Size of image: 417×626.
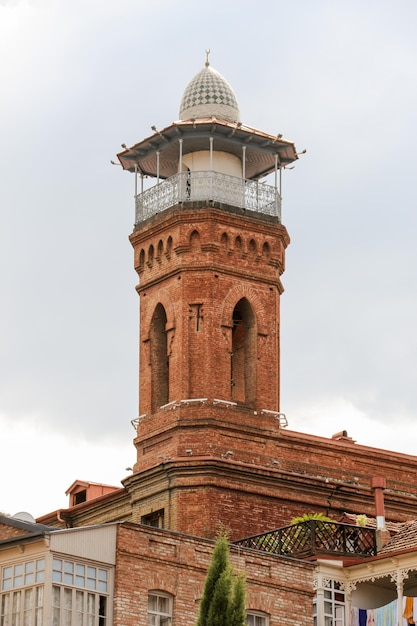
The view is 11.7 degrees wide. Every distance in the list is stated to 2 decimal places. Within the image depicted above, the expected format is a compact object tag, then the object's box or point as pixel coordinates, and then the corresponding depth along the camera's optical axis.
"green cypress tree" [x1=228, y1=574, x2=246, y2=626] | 42.28
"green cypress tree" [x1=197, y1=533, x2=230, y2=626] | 42.50
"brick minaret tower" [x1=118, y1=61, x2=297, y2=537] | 60.72
